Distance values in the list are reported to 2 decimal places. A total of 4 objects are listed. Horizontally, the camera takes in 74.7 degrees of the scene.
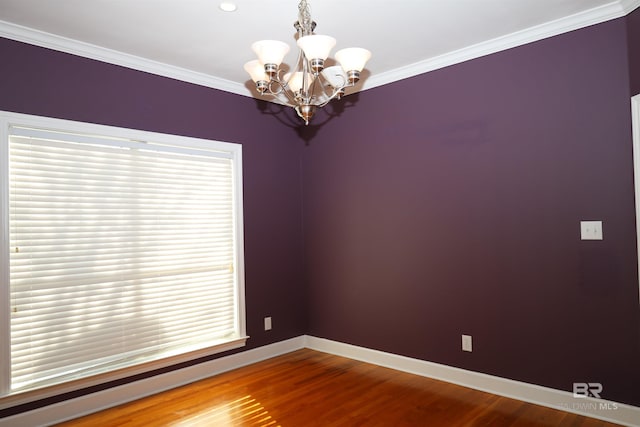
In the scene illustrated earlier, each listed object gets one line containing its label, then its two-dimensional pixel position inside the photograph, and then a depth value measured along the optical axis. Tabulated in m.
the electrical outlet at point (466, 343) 3.40
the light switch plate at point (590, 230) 2.80
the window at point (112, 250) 2.85
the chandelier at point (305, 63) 2.07
